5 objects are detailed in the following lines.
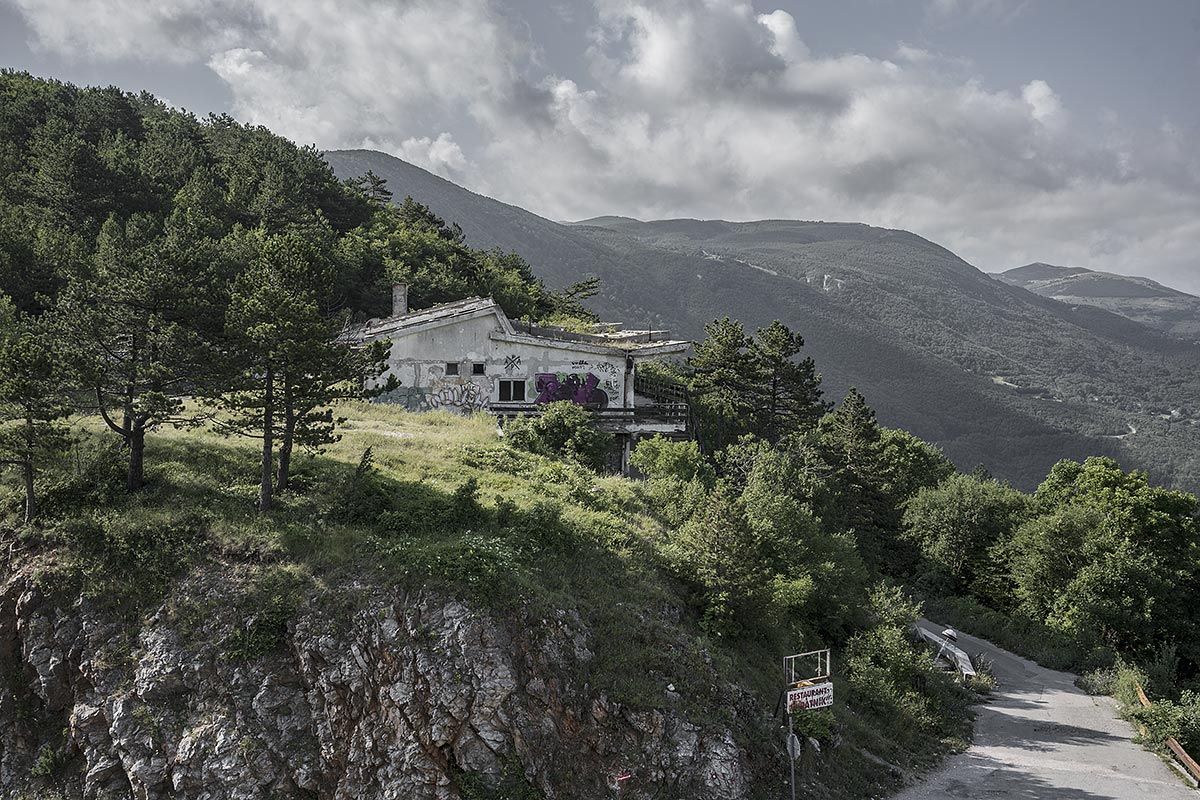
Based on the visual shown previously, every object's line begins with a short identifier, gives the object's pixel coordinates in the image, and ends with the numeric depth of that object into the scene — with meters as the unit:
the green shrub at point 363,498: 19.67
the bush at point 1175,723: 23.28
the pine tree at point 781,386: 43.50
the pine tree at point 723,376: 43.38
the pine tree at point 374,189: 80.84
